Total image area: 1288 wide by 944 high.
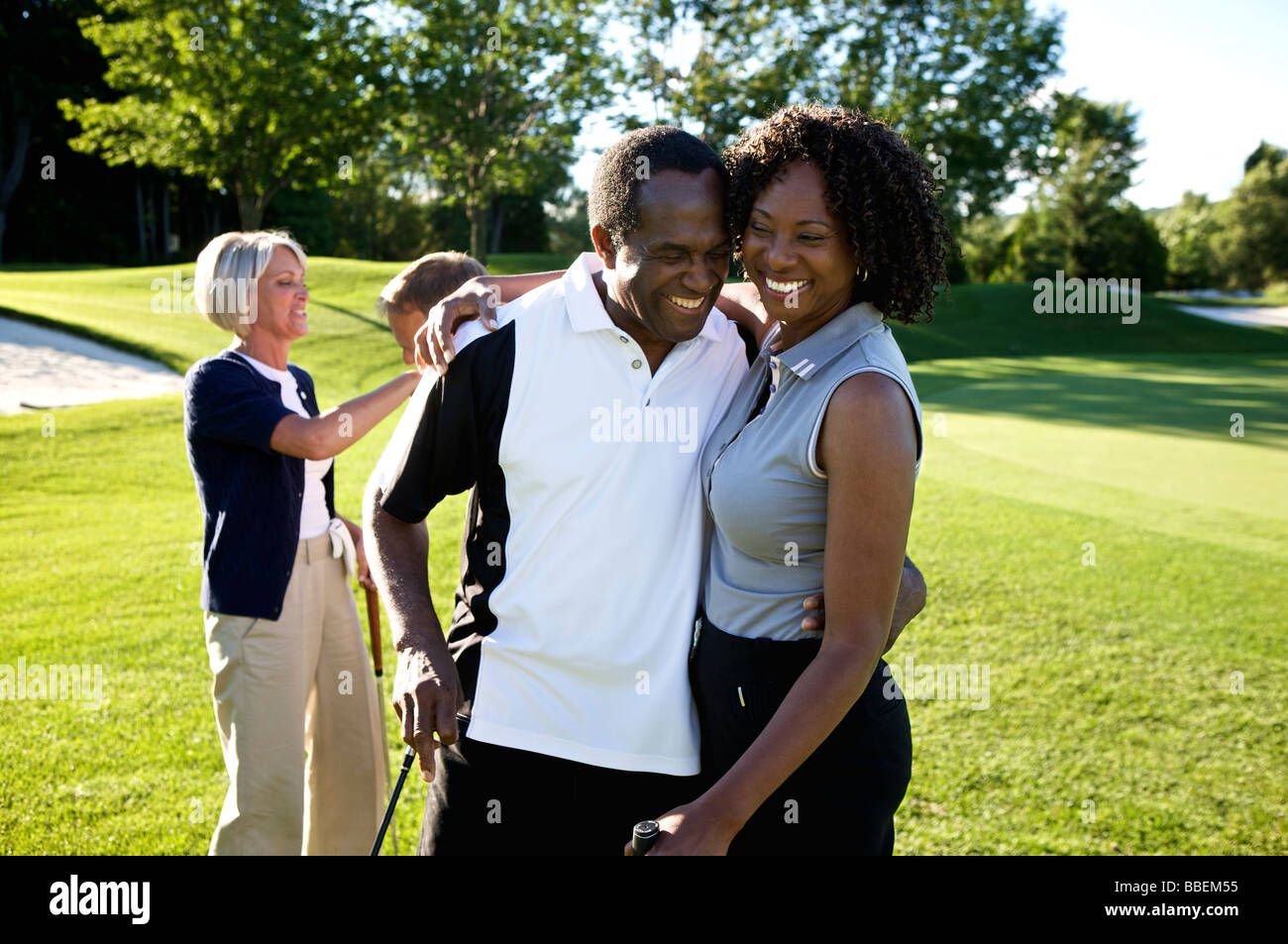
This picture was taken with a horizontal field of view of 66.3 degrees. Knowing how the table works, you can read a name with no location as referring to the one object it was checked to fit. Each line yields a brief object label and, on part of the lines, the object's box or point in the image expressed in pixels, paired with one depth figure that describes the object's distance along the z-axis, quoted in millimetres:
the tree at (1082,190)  42469
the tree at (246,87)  25359
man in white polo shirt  2242
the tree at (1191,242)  47781
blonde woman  3514
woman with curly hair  1904
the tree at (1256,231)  47031
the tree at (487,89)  26469
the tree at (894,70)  29422
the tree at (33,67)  39031
